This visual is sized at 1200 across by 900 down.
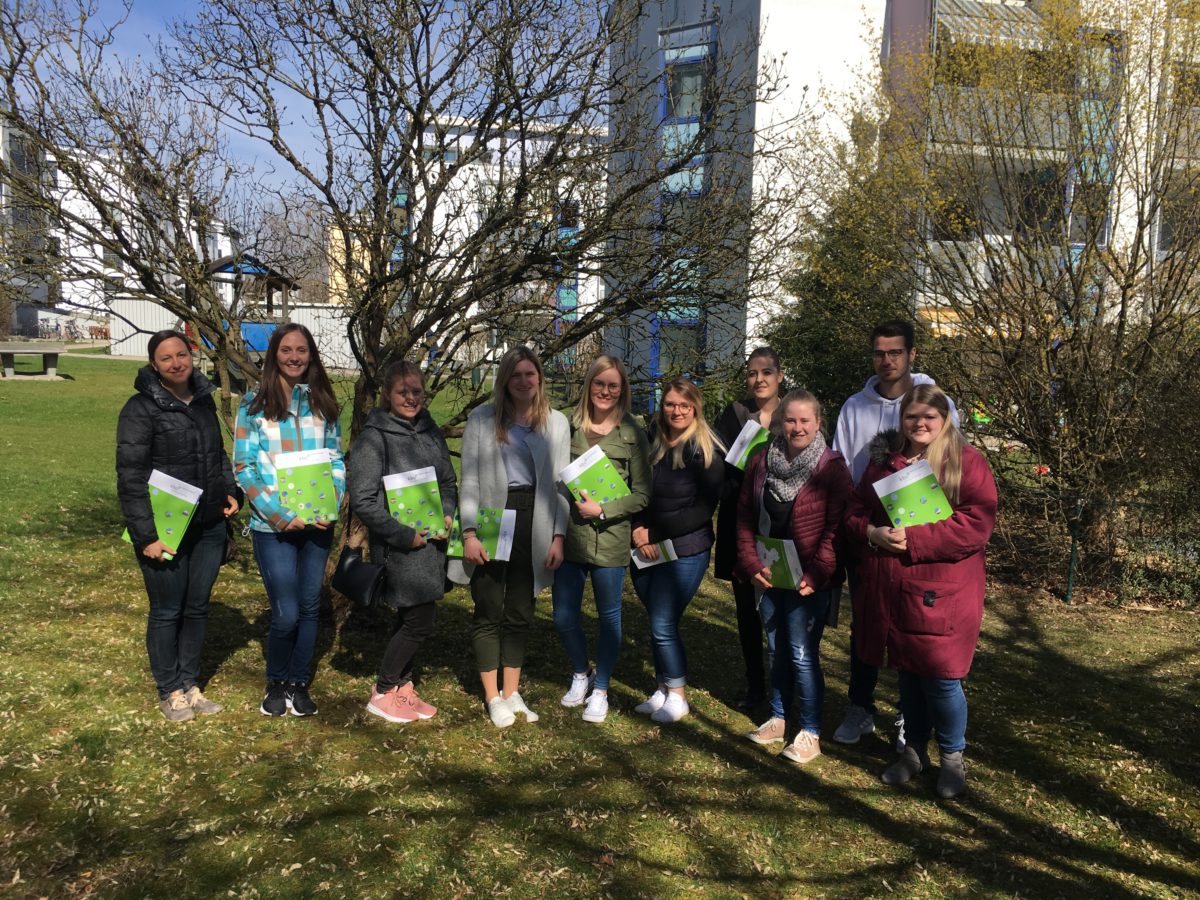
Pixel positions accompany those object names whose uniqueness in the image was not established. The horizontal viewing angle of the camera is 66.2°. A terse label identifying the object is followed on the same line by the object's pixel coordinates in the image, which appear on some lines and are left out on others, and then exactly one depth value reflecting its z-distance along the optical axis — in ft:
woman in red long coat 13.69
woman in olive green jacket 16.12
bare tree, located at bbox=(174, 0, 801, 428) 18.08
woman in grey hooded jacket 15.40
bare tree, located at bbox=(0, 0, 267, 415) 18.57
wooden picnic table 98.47
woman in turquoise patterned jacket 15.26
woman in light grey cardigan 15.94
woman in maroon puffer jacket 15.02
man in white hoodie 15.34
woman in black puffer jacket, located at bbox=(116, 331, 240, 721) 14.65
